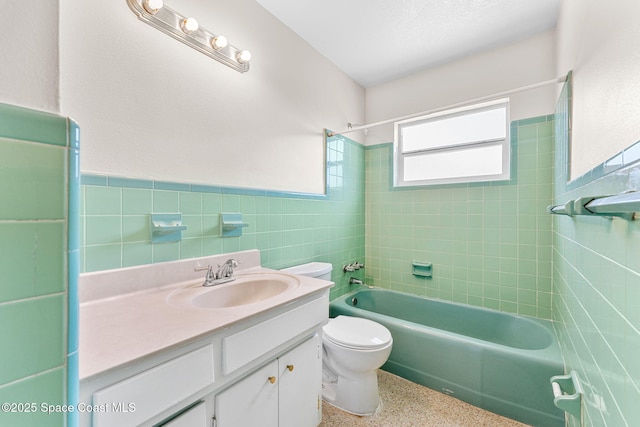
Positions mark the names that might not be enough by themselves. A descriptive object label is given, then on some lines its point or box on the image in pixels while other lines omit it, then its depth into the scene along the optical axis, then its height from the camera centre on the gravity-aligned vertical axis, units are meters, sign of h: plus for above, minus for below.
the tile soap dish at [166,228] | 1.17 -0.08
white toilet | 1.46 -0.91
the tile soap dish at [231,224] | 1.45 -0.07
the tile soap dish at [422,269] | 2.37 -0.55
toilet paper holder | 0.93 -0.72
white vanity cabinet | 0.63 -0.44
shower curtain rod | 1.40 +0.77
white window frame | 2.10 +0.62
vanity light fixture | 1.13 +0.93
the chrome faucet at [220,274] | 1.27 -0.33
